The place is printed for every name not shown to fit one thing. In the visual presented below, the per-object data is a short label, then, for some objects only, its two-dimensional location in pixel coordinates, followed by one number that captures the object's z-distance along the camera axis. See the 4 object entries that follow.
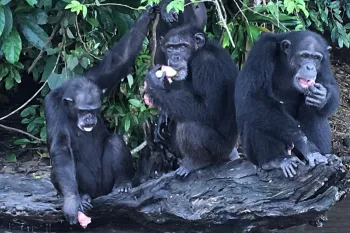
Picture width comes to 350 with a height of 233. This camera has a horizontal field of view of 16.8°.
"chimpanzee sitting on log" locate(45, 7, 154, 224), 11.59
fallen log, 10.89
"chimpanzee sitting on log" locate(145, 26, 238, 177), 11.78
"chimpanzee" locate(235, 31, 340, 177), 11.06
